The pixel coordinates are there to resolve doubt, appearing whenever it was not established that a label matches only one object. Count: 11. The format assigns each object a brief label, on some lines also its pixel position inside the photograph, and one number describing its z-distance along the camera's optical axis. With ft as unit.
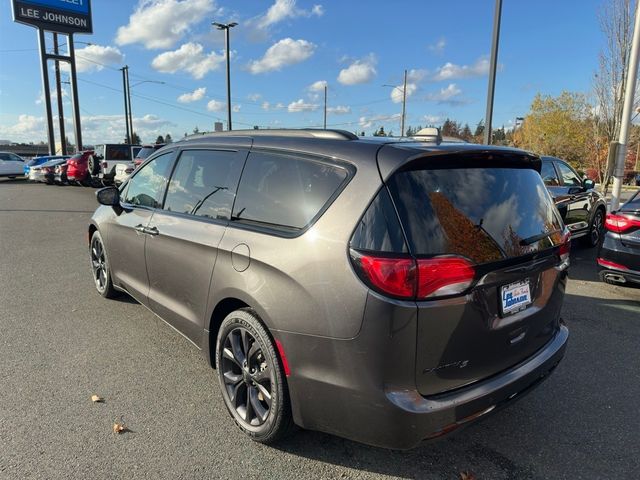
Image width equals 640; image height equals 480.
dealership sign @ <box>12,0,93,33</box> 116.57
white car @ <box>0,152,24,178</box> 93.89
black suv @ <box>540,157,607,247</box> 24.82
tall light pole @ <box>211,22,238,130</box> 83.87
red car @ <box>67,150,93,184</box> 73.82
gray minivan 6.80
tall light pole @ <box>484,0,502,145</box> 36.87
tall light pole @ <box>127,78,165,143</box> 159.11
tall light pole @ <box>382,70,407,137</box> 117.29
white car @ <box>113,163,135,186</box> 59.88
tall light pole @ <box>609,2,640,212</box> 31.32
